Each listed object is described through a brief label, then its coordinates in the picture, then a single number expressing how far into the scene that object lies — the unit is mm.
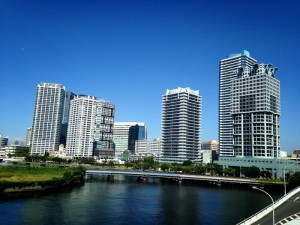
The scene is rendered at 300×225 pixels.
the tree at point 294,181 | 159725
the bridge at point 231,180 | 185875
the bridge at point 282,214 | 64875
